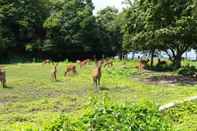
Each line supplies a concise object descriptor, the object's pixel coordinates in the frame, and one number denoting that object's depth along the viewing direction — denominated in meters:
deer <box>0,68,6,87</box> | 16.01
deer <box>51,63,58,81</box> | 18.80
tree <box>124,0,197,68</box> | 21.59
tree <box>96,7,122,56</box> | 43.73
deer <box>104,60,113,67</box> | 28.57
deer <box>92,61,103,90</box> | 16.24
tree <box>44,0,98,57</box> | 41.18
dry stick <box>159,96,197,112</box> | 8.49
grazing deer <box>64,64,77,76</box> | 21.22
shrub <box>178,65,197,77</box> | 23.69
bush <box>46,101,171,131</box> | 4.61
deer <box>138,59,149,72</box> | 26.52
